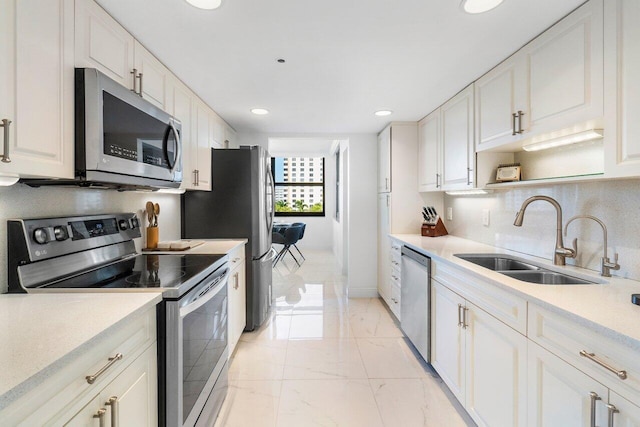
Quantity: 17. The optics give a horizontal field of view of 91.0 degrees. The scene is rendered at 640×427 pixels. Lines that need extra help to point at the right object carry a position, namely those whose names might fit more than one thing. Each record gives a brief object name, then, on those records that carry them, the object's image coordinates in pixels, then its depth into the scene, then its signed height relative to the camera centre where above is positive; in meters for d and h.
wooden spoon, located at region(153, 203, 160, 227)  2.35 +0.00
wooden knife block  3.18 -0.19
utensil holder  2.29 -0.20
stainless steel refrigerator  2.97 +0.02
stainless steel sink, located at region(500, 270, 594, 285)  1.66 -0.36
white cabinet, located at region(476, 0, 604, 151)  1.36 +0.66
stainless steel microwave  1.27 +0.35
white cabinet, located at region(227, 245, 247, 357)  2.43 -0.72
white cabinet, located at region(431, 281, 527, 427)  1.36 -0.78
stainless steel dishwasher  2.32 -0.72
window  8.16 +0.55
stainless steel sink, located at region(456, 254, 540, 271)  2.12 -0.34
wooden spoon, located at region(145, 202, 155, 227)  2.30 +0.00
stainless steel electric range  1.28 -0.32
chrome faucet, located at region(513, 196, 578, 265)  1.70 -0.19
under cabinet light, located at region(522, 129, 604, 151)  1.51 +0.38
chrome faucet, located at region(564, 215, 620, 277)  1.46 -0.25
